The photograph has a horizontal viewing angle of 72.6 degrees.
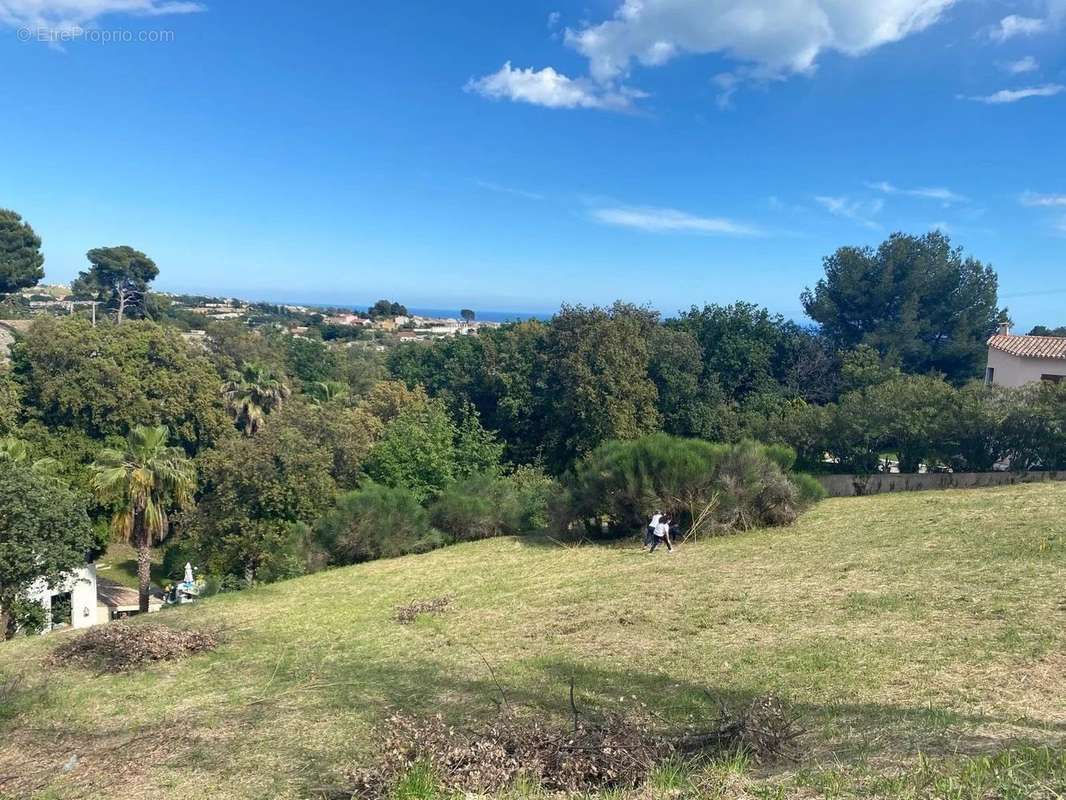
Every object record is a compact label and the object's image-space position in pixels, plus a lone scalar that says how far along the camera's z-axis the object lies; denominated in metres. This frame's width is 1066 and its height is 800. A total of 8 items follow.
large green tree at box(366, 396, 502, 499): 22.50
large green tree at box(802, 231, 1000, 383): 35.50
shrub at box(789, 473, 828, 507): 17.89
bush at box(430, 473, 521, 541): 19.86
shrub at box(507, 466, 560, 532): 18.97
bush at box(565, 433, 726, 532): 16.39
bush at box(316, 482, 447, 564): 18.30
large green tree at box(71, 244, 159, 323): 56.59
